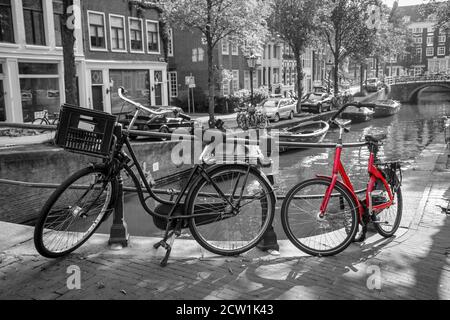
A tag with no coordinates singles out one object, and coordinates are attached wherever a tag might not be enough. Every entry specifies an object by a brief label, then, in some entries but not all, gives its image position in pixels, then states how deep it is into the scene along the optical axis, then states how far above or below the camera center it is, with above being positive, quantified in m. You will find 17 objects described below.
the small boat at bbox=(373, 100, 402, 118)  39.74 -3.19
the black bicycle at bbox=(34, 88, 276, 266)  3.57 -0.94
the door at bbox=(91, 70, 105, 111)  26.61 -0.53
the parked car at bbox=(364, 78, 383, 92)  57.50 -1.30
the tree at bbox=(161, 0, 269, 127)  22.48 +2.95
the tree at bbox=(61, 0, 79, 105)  13.98 +0.79
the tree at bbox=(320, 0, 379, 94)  37.97 +3.84
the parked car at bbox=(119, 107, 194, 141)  19.14 -1.84
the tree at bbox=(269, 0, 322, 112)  30.31 +3.59
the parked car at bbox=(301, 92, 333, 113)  35.40 -2.06
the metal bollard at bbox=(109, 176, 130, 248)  3.94 -1.25
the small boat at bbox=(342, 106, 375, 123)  34.20 -3.02
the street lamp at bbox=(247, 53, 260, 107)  25.64 +0.85
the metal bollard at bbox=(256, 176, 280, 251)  3.96 -1.39
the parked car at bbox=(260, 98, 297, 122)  29.27 -2.02
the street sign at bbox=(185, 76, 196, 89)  28.02 -0.19
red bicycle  3.90 -1.16
